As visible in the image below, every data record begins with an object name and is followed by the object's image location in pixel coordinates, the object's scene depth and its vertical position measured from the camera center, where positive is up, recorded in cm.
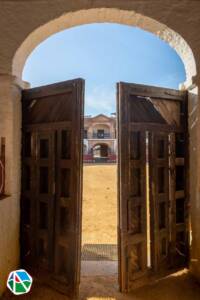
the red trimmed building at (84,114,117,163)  3312 +350
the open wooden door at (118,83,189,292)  281 -38
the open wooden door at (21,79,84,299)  275 -41
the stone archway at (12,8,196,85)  291 +186
